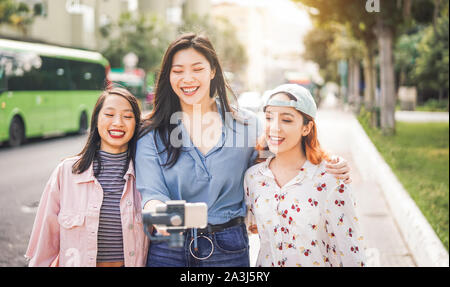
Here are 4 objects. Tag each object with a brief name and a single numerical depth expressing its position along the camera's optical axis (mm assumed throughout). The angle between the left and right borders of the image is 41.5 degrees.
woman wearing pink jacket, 2268
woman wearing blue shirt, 2166
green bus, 9250
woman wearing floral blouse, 2205
